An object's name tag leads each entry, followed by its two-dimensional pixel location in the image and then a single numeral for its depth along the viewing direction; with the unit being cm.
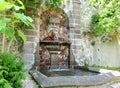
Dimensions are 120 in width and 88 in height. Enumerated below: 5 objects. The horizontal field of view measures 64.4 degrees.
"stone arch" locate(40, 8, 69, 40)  366
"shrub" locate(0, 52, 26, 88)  132
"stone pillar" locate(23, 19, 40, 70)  341
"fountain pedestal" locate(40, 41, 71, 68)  360
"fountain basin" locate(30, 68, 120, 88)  172
